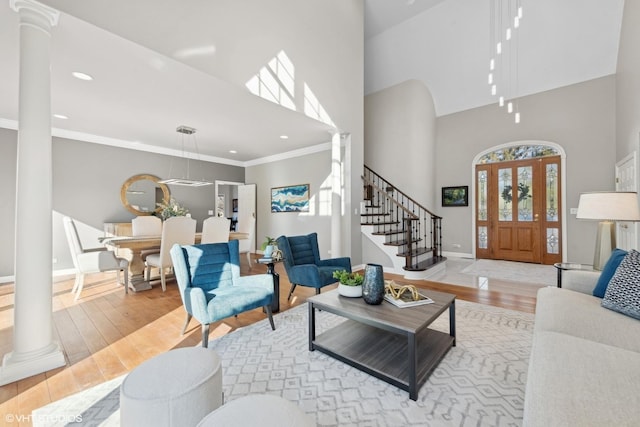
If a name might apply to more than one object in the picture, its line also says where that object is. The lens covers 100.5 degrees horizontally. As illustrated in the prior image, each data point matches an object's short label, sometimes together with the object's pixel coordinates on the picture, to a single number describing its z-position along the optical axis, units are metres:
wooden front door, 5.60
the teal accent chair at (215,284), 2.25
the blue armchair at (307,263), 3.25
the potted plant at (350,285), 2.26
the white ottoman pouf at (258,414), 0.91
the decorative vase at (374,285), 2.08
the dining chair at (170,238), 3.94
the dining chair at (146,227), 5.08
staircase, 4.78
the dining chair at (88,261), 3.60
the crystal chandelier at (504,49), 4.87
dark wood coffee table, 1.74
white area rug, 1.56
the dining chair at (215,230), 4.44
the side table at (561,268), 2.77
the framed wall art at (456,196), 6.57
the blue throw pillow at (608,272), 2.10
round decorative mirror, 5.79
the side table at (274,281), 3.08
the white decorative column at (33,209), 1.97
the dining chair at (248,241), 5.78
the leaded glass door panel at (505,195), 6.09
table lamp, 2.49
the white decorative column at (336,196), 5.12
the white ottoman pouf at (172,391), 1.09
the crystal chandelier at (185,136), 4.88
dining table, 3.85
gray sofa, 0.93
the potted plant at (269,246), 3.16
